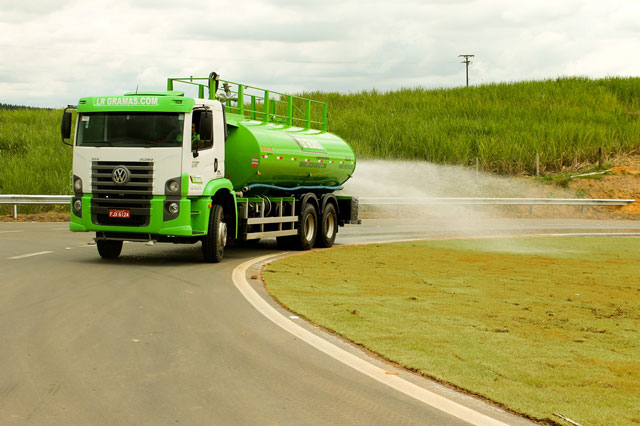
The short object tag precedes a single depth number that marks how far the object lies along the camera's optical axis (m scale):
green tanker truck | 15.81
